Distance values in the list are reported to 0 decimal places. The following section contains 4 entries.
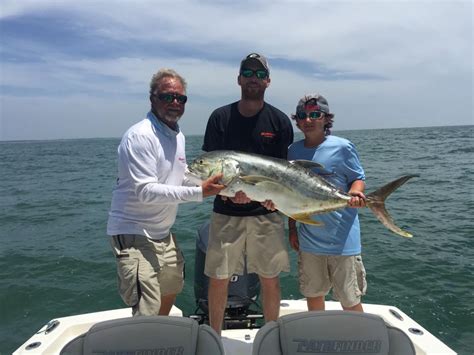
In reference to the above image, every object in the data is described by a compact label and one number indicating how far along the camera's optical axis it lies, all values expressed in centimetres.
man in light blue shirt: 360
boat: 220
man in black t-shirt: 374
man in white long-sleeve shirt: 329
